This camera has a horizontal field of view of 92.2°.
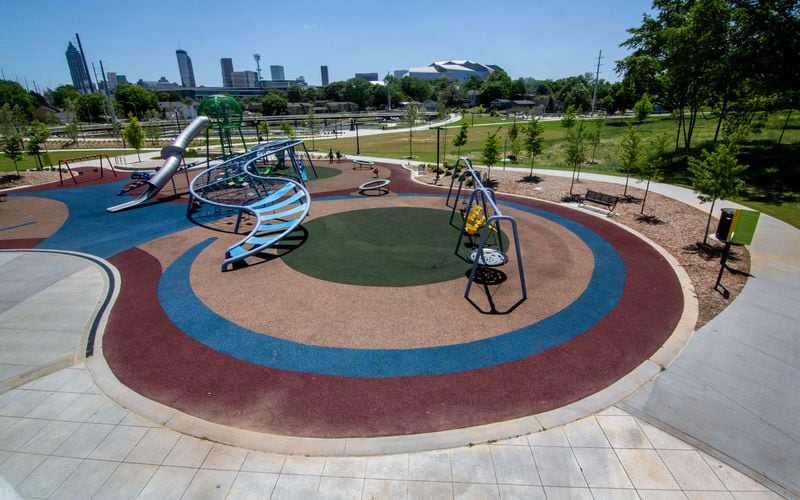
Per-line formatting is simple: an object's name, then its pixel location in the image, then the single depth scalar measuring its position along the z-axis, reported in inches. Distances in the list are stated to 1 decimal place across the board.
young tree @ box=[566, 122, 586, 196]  1014.4
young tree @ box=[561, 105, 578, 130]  1761.4
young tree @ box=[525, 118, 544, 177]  1184.8
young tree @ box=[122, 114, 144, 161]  1701.5
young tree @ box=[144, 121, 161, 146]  2299.5
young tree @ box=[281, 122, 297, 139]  2149.1
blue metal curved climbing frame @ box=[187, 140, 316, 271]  656.4
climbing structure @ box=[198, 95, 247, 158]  1087.0
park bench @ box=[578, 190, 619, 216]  854.1
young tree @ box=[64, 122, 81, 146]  2377.0
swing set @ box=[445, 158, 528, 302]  476.4
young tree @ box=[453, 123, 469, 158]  1459.0
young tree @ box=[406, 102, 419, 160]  2566.4
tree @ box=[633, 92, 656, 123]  2257.9
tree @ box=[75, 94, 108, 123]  4985.0
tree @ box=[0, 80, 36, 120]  4452.5
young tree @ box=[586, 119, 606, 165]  1434.5
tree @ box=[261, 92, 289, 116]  6225.4
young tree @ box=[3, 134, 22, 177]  1272.1
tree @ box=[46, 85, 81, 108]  6213.1
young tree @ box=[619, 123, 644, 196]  853.8
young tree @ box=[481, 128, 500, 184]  1102.4
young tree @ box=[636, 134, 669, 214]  781.3
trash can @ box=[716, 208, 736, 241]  657.6
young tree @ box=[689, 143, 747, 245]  590.9
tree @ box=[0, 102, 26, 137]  1475.1
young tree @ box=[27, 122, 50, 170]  1356.4
